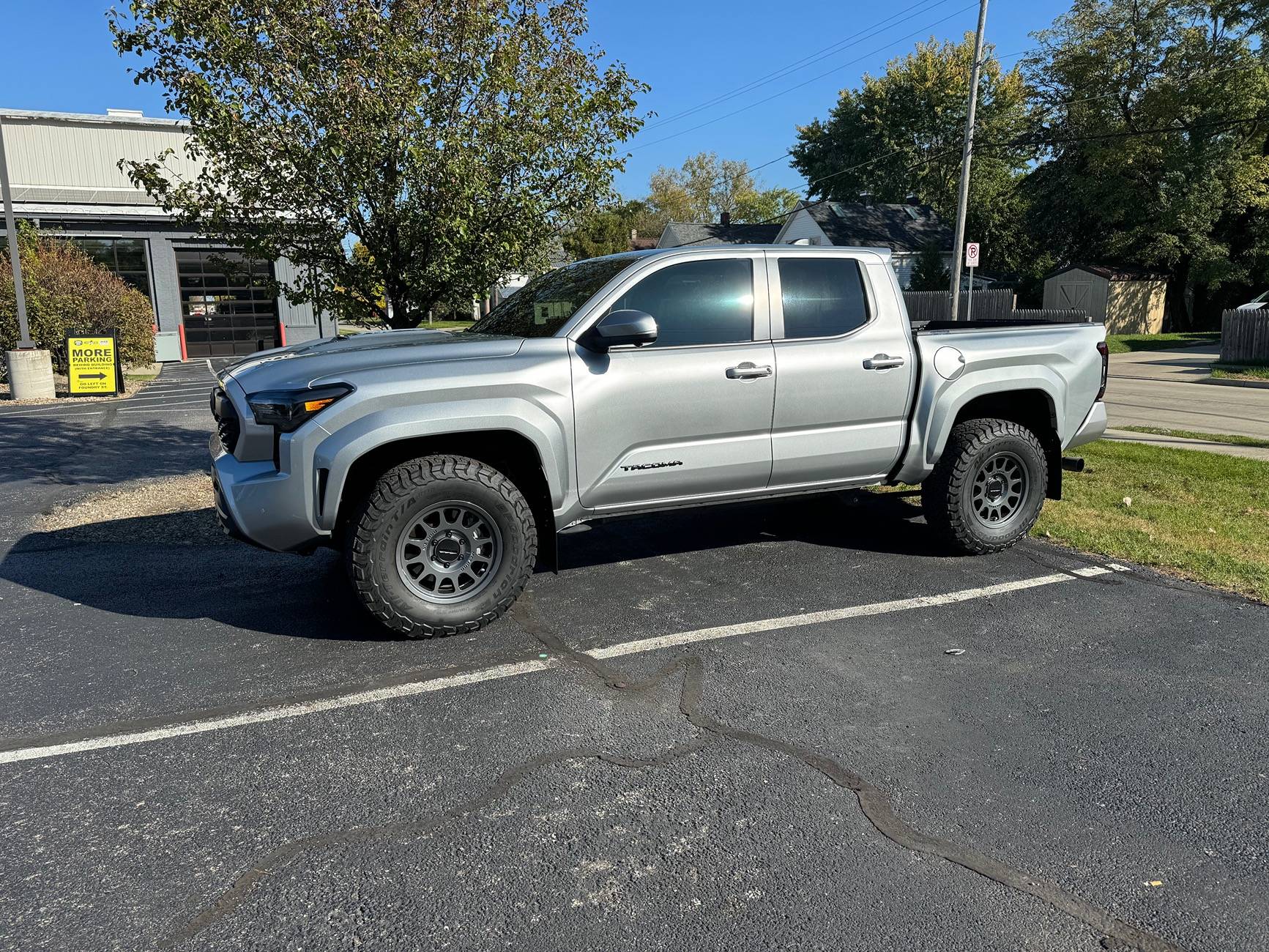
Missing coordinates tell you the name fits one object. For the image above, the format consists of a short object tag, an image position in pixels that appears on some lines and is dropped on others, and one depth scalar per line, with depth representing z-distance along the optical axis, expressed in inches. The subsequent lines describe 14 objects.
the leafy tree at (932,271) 1630.2
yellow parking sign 669.3
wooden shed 1501.0
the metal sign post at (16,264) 636.1
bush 737.6
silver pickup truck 174.7
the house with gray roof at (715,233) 2134.6
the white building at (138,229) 995.9
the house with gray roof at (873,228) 1846.7
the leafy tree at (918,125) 2244.1
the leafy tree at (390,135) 269.4
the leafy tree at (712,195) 3511.3
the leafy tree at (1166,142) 1391.5
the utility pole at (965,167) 946.1
